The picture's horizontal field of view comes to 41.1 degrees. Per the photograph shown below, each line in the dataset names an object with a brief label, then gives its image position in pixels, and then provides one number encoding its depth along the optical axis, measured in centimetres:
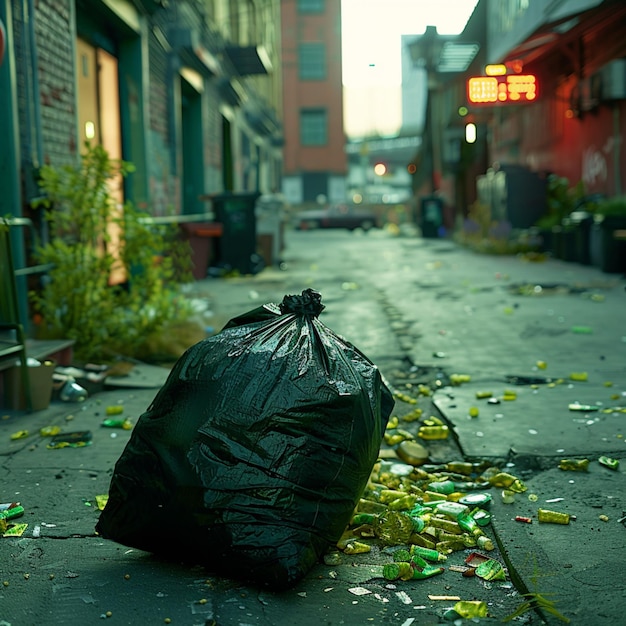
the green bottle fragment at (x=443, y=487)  309
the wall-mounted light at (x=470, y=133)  2447
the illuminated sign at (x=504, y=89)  1730
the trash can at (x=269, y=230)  1406
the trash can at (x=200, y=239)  1203
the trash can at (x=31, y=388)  436
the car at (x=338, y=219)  3456
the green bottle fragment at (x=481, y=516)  279
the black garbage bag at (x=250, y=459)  225
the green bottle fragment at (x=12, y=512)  284
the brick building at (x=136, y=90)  607
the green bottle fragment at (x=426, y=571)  238
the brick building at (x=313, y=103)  4522
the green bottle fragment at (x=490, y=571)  239
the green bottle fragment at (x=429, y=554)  249
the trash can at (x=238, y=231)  1238
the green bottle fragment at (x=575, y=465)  328
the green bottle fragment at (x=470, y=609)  214
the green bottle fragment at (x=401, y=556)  248
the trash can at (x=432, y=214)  2538
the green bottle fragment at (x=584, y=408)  417
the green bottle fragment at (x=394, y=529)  263
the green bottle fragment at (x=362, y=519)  276
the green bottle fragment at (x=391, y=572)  237
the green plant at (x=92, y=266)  538
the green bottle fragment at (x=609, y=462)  328
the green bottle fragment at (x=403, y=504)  286
